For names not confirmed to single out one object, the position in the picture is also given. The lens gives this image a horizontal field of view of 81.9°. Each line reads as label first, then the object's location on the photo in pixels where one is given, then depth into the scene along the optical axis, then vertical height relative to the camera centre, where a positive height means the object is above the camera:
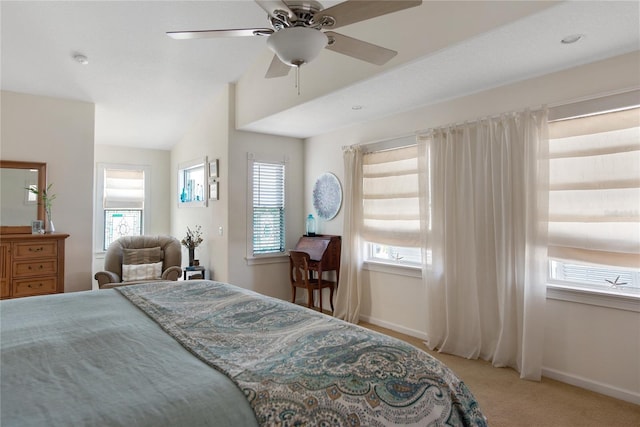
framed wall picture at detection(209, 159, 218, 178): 4.97 +0.67
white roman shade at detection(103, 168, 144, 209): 6.08 +0.48
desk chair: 4.62 -0.79
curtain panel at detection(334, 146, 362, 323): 4.46 -0.32
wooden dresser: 3.76 -0.50
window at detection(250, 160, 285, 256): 4.96 +0.14
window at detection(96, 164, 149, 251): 6.00 +0.27
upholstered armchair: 4.58 -0.56
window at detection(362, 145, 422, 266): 4.00 +0.14
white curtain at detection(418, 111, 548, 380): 2.92 -0.16
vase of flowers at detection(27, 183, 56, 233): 4.20 +0.18
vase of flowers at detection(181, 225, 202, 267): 5.29 -0.34
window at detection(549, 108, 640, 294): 2.58 +0.13
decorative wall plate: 4.85 +0.30
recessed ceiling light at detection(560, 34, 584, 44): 2.34 +1.16
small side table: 4.95 -0.74
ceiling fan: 1.70 +0.97
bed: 0.99 -0.50
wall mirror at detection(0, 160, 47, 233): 4.02 +0.25
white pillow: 4.63 -0.69
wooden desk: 4.61 -0.44
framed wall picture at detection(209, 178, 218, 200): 4.95 +0.39
